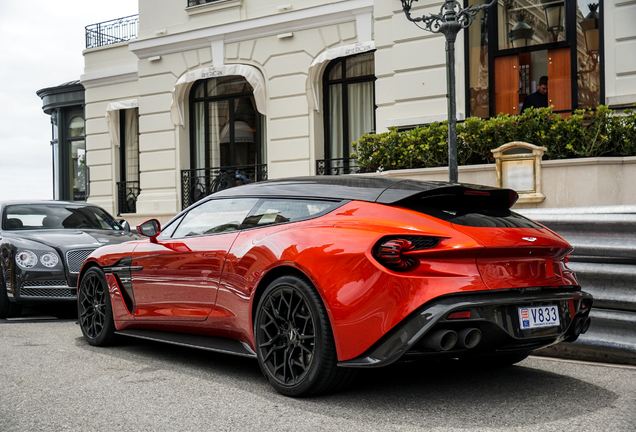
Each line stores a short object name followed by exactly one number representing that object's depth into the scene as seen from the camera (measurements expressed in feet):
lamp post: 31.09
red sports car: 12.69
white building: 40.70
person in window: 40.43
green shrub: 33.96
